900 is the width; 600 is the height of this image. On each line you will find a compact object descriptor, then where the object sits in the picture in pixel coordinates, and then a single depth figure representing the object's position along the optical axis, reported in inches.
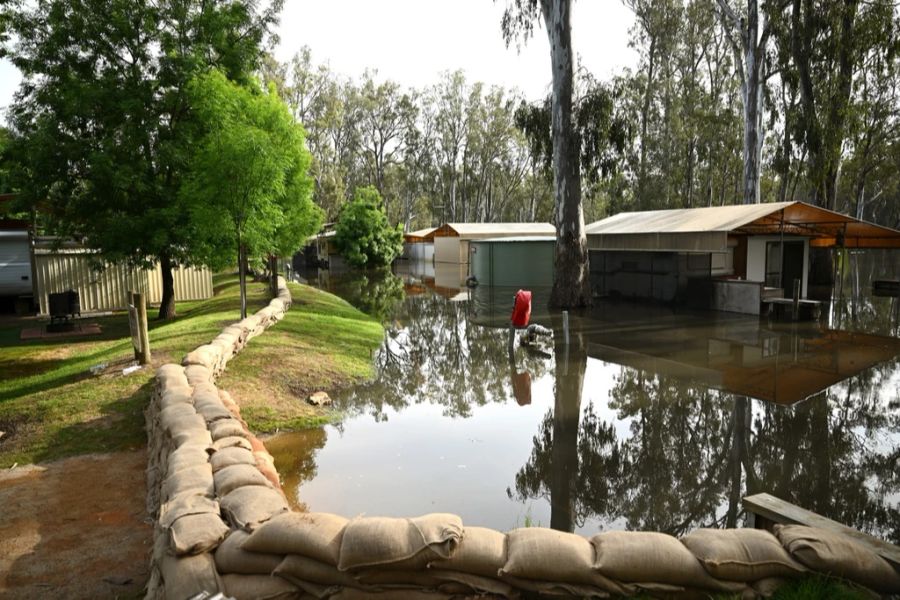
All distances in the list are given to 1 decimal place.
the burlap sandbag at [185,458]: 193.8
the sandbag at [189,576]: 134.9
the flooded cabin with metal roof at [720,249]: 744.3
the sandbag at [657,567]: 137.0
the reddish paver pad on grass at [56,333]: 576.7
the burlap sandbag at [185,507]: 155.8
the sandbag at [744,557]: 137.0
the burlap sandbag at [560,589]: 136.9
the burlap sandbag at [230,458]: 194.5
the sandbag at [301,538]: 136.9
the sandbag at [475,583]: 136.9
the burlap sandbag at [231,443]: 213.0
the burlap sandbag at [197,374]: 302.0
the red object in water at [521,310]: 513.7
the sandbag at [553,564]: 136.1
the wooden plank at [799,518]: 143.6
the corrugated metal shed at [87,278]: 703.7
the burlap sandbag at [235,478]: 175.2
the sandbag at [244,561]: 139.8
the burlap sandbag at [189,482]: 174.7
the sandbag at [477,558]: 136.9
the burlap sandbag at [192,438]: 214.2
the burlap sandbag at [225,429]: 225.3
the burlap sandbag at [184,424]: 227.2
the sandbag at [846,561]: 137.5
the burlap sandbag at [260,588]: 136.3
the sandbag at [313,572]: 136.9
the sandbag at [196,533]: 141.9
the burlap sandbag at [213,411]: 243.1
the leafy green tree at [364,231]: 1509.6
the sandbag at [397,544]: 134.4
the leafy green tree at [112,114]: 564.4
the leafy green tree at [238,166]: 501.7
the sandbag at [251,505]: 153.6
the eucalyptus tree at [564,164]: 780.6
